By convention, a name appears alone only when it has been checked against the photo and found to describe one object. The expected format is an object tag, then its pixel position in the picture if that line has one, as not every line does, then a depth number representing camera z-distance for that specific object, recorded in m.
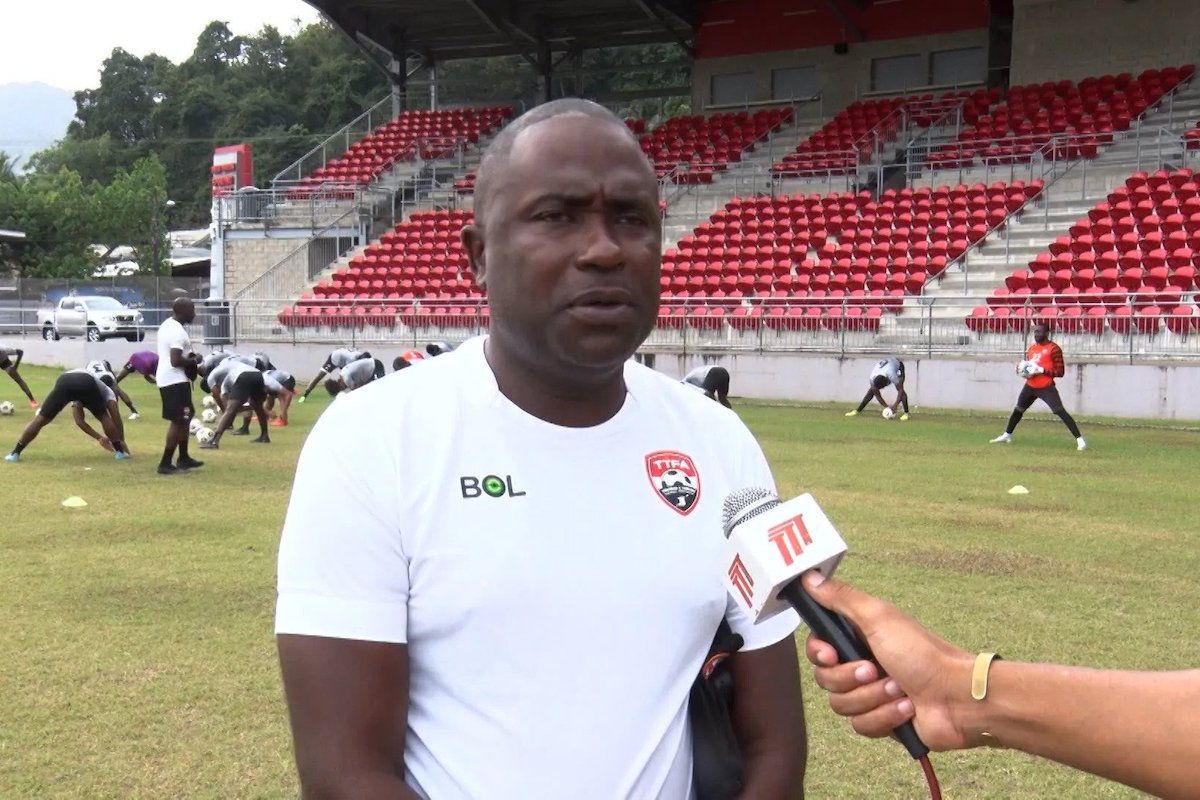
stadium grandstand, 22.70
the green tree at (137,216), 66.06
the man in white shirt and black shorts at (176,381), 12.94
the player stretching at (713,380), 16.50
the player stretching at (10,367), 18.69
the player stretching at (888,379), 19.72
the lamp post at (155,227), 66.62
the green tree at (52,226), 62.06
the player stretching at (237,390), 15.12
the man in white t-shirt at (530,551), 2.04
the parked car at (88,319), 39.66
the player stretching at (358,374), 16.45
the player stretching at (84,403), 13.45
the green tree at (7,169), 76.88
